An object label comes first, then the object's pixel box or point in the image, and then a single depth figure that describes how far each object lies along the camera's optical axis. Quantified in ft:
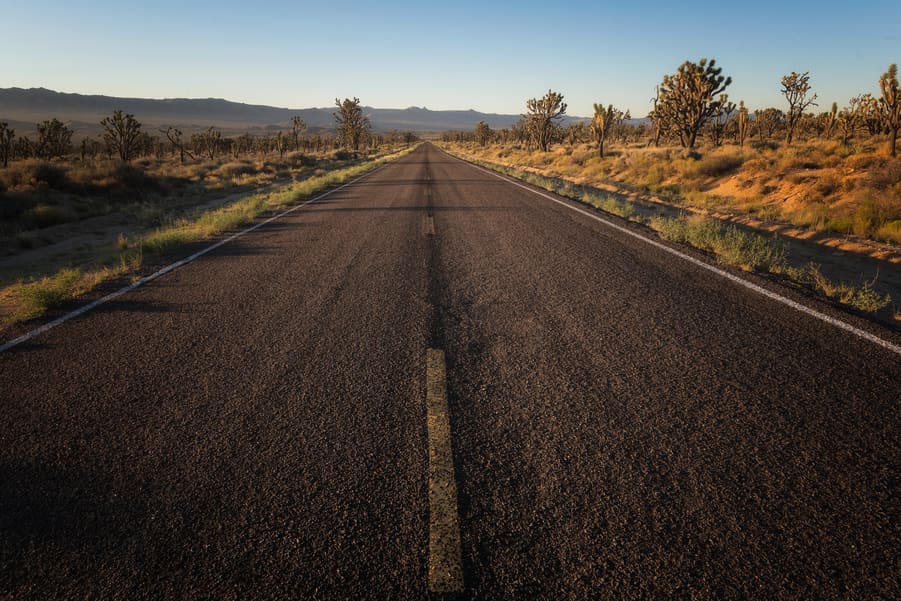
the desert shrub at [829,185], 40.42
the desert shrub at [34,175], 54.77
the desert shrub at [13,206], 45.50
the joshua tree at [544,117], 164.66
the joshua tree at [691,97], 87.97
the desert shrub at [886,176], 34.73
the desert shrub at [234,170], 93.24
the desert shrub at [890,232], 28.40
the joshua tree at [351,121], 220.23
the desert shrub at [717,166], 61.41
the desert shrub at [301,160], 119.14
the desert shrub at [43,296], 15.79
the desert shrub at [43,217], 43.75
